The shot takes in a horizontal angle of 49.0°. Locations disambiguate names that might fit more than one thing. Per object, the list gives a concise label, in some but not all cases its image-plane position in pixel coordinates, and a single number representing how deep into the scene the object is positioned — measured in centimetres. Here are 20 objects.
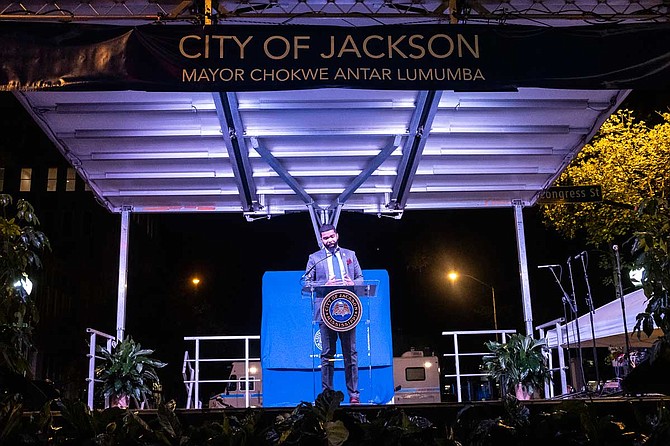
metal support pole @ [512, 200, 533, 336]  1113
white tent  1216
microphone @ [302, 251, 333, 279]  857
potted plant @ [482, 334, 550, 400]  1055
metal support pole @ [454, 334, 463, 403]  1093
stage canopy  615
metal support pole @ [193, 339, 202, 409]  1113
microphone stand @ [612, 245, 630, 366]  887
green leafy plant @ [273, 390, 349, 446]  361
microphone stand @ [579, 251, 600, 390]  925
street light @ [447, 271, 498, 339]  2895
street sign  1112
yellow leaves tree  1930
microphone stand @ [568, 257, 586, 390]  973
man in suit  836
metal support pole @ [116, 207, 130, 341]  1066
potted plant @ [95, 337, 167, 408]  970
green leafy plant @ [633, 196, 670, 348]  538
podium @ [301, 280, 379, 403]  824
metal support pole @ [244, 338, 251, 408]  1112
